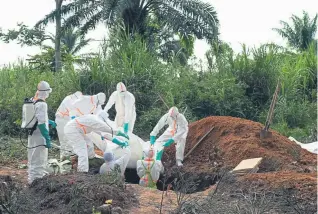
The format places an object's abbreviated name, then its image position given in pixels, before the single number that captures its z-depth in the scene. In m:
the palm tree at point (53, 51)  28.00
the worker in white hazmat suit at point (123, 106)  11.02
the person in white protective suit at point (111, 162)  9.30
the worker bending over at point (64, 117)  11.34
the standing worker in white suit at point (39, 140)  8.55
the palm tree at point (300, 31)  35.59
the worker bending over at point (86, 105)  10.96
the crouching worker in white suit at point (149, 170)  9.66
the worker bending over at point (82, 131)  9.28
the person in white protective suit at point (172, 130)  10.31
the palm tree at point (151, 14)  20.33
